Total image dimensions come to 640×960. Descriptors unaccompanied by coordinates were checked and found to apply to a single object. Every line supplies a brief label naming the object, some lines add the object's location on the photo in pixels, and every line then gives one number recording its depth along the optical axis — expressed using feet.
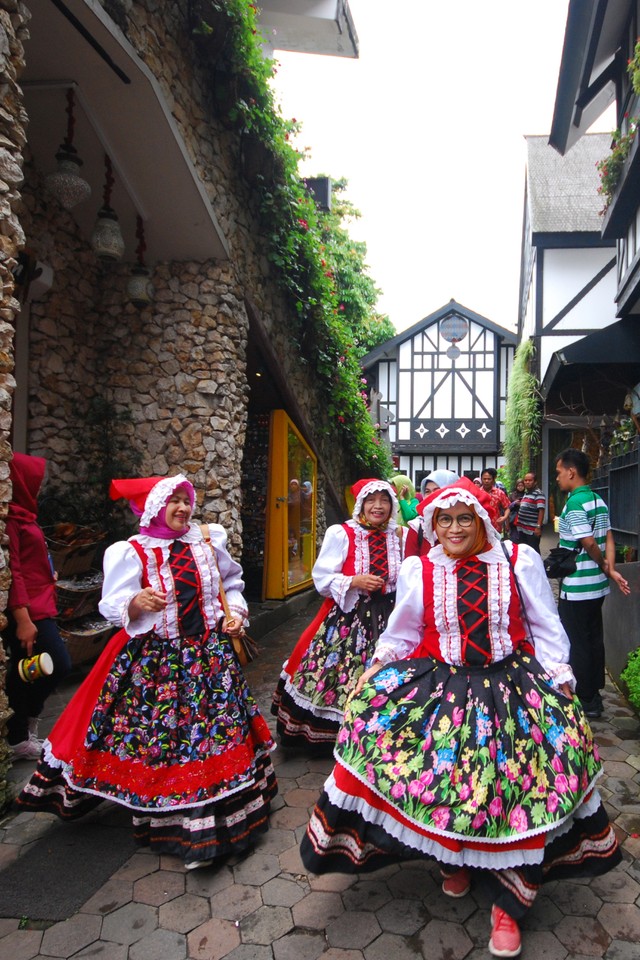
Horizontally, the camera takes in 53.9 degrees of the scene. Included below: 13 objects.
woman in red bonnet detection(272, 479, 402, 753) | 12.27
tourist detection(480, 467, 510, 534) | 27.20
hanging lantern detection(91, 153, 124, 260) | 15.35
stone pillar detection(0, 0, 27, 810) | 9.65
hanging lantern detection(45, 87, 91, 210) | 13.78
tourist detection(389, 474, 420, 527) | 17.15
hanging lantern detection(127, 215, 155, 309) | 17.52
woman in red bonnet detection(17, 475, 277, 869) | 8.77
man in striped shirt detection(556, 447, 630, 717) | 13.98
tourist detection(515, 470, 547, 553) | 25.84
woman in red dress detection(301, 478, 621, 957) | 6.90
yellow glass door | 25.99
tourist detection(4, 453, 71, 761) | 10.91
